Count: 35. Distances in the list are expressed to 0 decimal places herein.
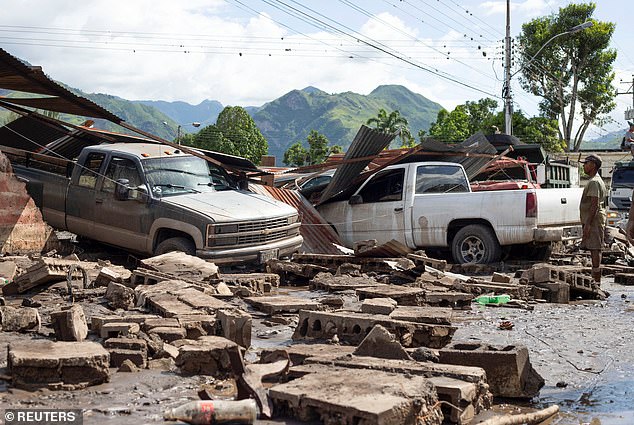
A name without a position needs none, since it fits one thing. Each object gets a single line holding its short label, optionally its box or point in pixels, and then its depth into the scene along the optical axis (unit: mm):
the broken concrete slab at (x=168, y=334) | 6203
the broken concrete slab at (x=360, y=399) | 3855
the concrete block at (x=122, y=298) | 8016
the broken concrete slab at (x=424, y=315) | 6691
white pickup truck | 13023
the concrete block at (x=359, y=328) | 6402
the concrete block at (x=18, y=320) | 6574
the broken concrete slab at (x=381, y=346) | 5355
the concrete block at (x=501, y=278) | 10570
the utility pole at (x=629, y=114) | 39281
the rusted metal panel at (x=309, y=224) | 13992
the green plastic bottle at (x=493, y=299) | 9539
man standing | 11031
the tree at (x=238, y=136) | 89688
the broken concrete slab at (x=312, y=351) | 5523
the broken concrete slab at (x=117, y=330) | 6168
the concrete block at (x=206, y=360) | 5371
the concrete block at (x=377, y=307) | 7250
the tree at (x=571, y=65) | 55906
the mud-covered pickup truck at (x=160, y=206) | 11156
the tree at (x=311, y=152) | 92625
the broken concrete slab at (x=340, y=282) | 10352
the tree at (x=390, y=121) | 98562
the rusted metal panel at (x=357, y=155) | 14547
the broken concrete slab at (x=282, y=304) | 7957
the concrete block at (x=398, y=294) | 8867
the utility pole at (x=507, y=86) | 34562
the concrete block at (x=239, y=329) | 6132
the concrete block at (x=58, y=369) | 4875
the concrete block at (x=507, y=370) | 5043
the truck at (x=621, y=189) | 23000
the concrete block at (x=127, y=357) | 5480
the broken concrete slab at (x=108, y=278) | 9086
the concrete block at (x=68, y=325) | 6047
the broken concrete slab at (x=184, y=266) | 9641
